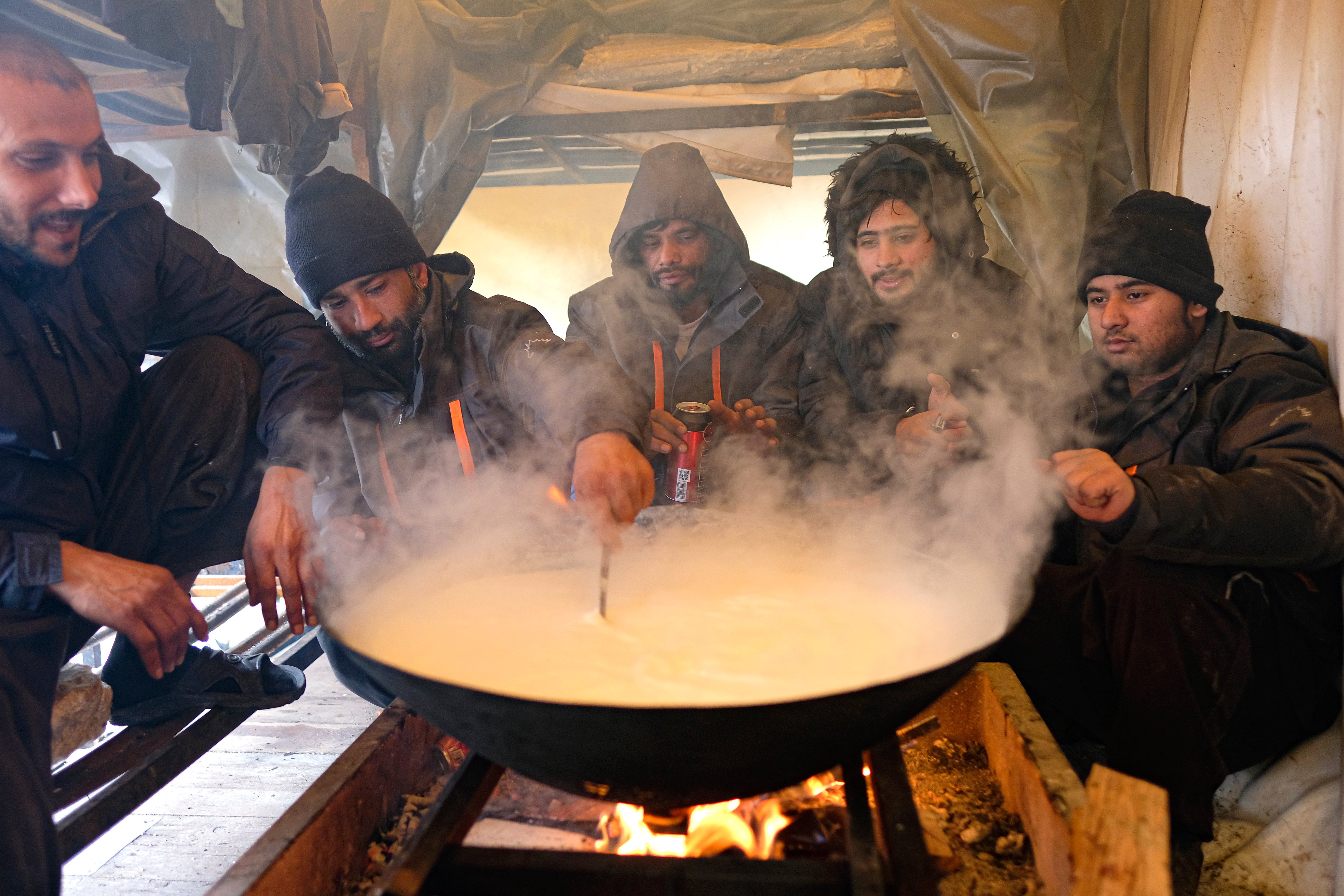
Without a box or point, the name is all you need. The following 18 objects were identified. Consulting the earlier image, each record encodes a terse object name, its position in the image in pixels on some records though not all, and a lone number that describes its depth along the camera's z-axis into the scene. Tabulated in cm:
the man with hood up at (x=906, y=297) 263
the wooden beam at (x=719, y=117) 323
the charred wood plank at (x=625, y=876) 98
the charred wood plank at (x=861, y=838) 94
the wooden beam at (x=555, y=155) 433
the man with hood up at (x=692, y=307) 290
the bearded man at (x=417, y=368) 217
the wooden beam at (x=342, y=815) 117
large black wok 89
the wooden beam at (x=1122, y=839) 96
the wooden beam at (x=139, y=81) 302
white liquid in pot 115
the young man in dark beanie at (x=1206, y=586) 155
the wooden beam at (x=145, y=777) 138
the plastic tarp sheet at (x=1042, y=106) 275
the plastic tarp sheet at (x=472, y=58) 312
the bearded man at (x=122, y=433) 149
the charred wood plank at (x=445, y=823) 97
